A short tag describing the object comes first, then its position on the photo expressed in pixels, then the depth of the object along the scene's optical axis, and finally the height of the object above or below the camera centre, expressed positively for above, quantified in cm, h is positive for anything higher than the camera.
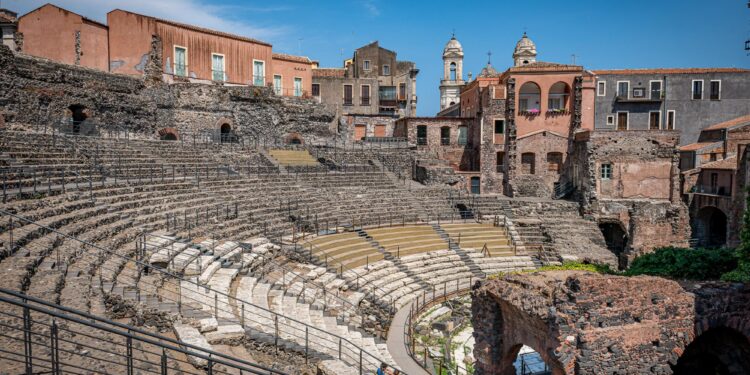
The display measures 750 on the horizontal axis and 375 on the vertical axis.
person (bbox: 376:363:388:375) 1026 -432
